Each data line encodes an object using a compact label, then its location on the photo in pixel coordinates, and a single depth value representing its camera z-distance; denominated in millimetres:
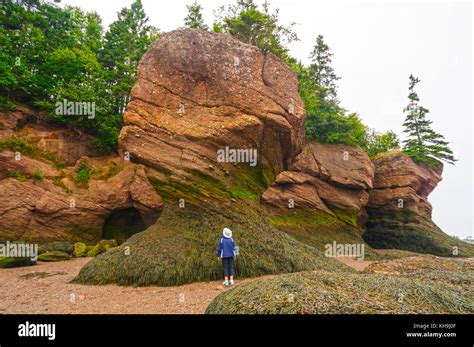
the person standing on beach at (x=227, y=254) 9026
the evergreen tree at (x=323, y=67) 40697
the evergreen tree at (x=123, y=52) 23562
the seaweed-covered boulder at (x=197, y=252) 9344
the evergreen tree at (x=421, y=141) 27516
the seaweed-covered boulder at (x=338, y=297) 4371
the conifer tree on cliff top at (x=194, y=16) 28234
